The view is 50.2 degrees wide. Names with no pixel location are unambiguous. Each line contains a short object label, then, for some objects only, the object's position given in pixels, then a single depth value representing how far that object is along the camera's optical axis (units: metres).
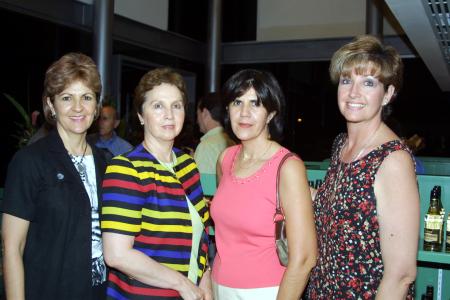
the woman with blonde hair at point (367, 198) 1.63
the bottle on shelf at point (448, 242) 2.53
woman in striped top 1.69
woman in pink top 1.73
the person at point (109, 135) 4.69
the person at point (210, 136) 3.79
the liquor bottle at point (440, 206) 2.69
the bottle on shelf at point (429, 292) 3.16
